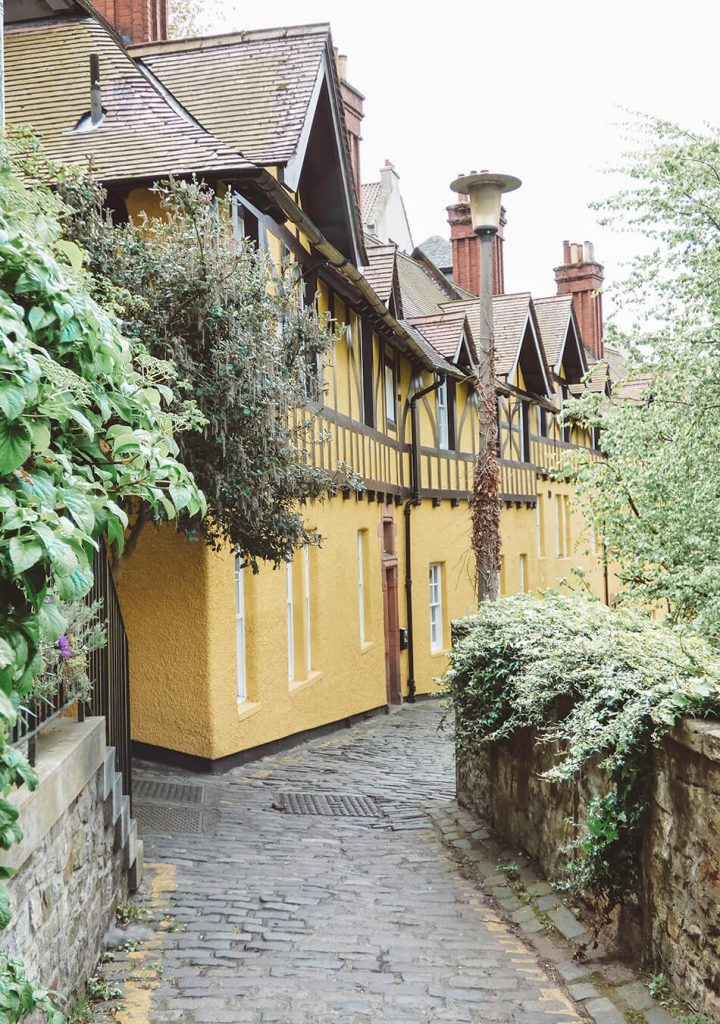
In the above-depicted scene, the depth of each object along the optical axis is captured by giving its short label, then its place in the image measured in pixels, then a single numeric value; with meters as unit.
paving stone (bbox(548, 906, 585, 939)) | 5.88
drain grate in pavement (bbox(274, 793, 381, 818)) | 9.57
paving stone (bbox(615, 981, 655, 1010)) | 4.79
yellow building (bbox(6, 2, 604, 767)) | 10.57
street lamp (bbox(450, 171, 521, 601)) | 10.05
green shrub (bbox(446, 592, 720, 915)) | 4.91
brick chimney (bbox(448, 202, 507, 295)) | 29.00
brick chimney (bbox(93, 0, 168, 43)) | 15.67
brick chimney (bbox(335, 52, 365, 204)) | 18.66
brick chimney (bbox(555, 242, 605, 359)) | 36.31
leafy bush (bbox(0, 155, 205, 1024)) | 2.78
